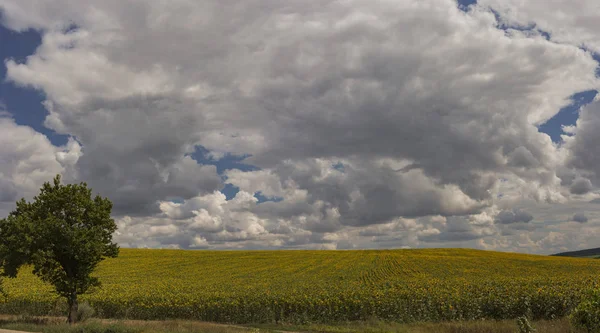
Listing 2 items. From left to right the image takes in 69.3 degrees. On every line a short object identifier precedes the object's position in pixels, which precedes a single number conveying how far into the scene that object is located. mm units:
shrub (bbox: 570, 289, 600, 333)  19062
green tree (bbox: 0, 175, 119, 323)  29844
